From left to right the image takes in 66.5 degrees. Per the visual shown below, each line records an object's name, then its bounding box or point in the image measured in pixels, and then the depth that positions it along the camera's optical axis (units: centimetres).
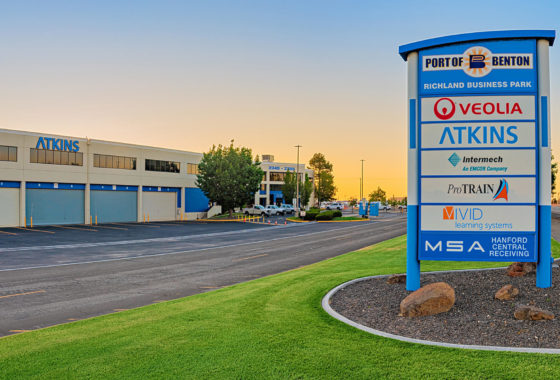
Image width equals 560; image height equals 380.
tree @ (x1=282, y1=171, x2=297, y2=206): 8956
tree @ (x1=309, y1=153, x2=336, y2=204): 12681
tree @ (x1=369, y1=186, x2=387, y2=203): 14562
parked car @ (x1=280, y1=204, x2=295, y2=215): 6971
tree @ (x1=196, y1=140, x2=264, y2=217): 5253
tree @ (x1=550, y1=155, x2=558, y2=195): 7094
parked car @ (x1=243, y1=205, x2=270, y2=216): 6450
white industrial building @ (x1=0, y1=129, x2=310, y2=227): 3948
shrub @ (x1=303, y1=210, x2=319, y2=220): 5294
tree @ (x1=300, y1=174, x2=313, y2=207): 8925
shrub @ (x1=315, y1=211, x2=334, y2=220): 5275
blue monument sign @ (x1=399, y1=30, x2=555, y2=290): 848
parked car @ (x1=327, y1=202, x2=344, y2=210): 9394
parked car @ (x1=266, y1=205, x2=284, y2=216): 6531
